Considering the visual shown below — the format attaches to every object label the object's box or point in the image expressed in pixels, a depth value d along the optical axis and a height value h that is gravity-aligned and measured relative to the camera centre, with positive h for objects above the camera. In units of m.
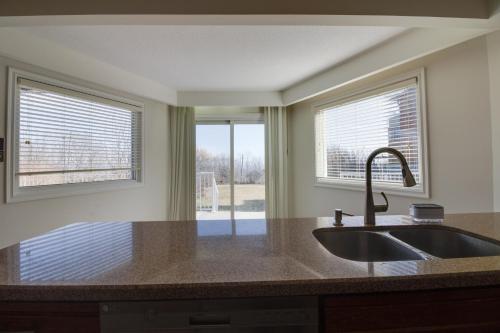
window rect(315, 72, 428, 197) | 2.49 +0.47
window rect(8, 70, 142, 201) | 2.27 +0.41
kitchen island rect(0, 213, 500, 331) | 0.67 -0.29
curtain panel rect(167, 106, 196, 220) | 4.19 +0.19
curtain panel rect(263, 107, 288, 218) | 4.32 +0.21
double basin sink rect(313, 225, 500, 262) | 1.18 -0.33
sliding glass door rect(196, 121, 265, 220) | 4.48 +0.08
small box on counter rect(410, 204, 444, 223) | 1.30 -0.22
